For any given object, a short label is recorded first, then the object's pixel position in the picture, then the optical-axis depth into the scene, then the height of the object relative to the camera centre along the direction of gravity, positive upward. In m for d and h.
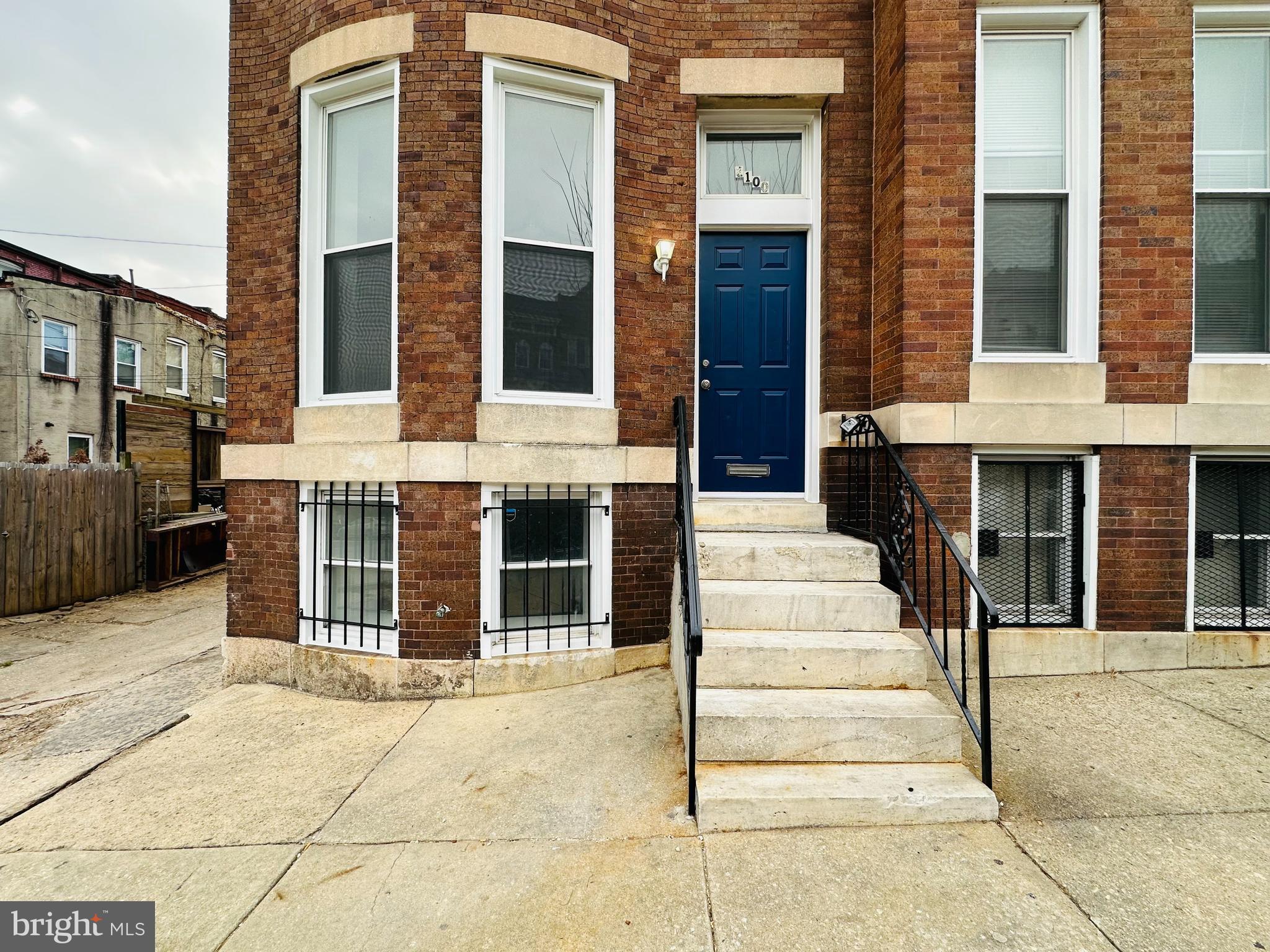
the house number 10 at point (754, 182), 4.97 +2.47
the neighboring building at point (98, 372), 12.29 +2.74
